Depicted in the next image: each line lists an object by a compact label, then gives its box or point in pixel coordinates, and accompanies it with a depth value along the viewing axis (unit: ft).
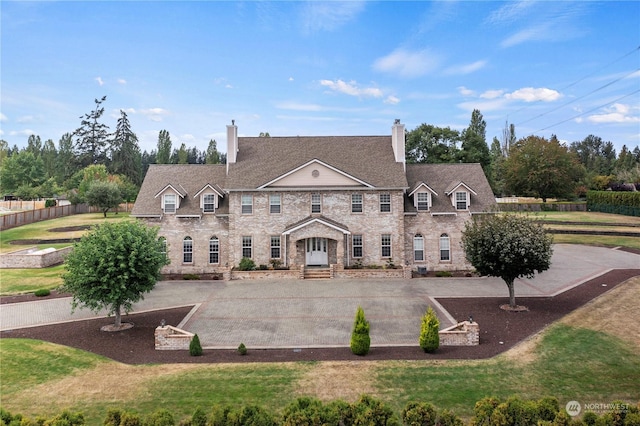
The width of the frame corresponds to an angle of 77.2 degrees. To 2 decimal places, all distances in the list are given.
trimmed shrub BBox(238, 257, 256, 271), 105.29
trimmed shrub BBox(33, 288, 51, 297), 86.99
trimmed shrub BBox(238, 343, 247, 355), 56.18
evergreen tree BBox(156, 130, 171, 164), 327.55
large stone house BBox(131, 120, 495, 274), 107.55
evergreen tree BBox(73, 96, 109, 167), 302.25
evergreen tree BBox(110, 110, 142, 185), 296.10
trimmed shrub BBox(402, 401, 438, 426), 35.91
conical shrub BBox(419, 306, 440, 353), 55.93
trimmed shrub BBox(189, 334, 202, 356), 55.77
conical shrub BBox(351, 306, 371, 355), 55.16
